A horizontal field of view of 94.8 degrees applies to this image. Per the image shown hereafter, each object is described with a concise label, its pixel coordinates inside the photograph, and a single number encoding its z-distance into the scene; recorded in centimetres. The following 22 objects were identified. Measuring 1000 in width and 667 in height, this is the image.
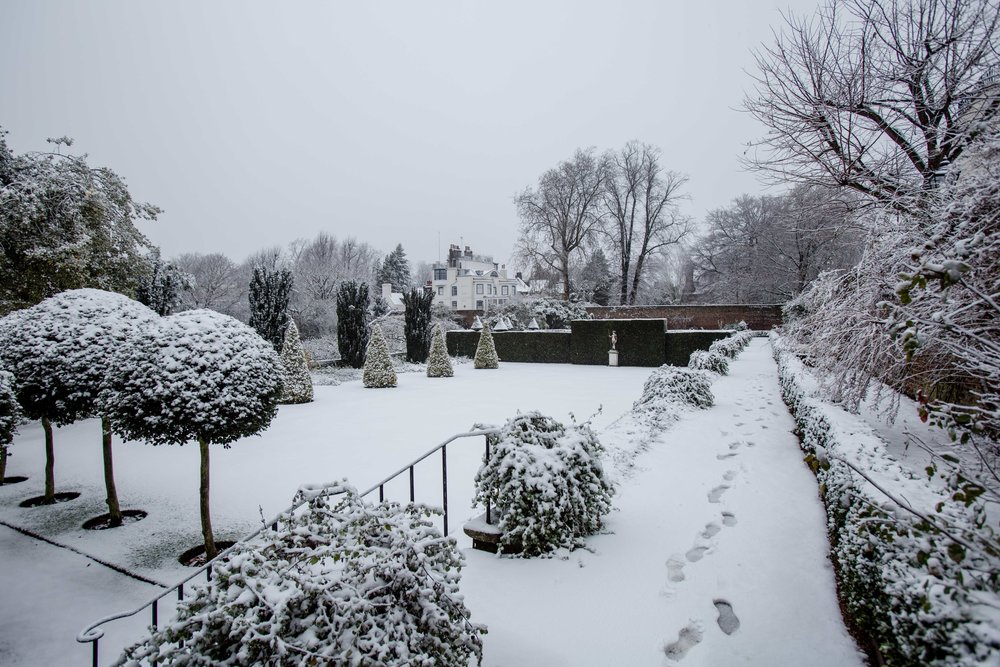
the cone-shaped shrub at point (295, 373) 1095
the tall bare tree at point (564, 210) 3209
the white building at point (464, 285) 5044
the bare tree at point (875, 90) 459
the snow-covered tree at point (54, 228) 902
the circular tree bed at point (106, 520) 470
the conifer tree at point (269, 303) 1554
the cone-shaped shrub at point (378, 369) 1302
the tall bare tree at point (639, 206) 3189
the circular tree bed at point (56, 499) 532
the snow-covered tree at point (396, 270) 4975
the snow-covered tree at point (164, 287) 1666
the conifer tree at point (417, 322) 1905
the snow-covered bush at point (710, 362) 1120
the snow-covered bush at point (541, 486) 329
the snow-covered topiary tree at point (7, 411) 416
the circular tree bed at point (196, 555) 395
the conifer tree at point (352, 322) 1755
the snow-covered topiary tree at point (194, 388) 380
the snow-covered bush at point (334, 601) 145
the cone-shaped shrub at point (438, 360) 1523
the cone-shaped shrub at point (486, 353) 1742
